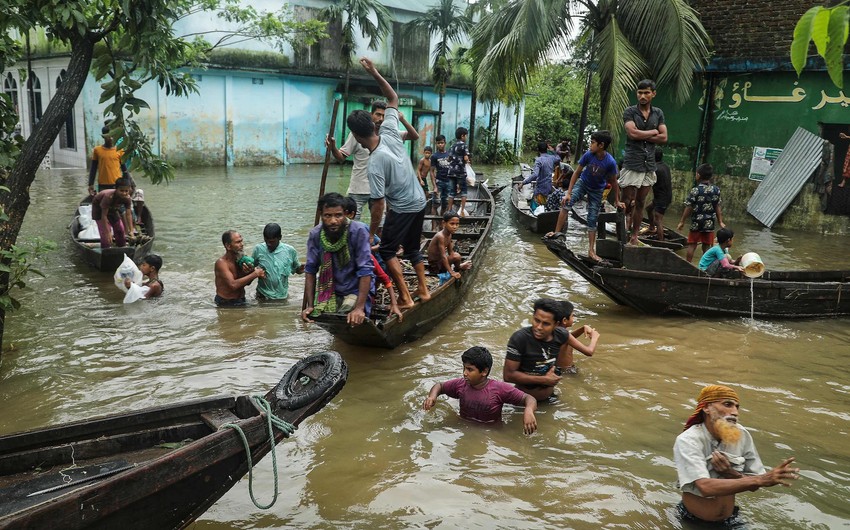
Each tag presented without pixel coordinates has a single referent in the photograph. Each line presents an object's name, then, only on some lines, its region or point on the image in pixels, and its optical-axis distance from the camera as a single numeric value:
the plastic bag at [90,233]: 10.14
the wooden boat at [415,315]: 5.94
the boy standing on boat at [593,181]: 7.92
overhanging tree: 5.34
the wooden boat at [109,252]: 9.13
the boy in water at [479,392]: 4.96
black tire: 3.61
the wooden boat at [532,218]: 12.57
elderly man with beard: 3.62
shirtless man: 7.41
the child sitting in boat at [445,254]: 7.67
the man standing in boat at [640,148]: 7.79
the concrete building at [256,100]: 20.72
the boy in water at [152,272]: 8.34
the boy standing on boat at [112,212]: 9.02
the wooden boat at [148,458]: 2.88
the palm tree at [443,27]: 25.03
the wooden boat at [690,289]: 7.86
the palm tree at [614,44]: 12.84
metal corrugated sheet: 13.16
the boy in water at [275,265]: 7.82
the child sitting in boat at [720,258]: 8.20
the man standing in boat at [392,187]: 6.16
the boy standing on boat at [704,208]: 9.37
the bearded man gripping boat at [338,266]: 5.63
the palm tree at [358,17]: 22.77
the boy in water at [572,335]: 5.50
